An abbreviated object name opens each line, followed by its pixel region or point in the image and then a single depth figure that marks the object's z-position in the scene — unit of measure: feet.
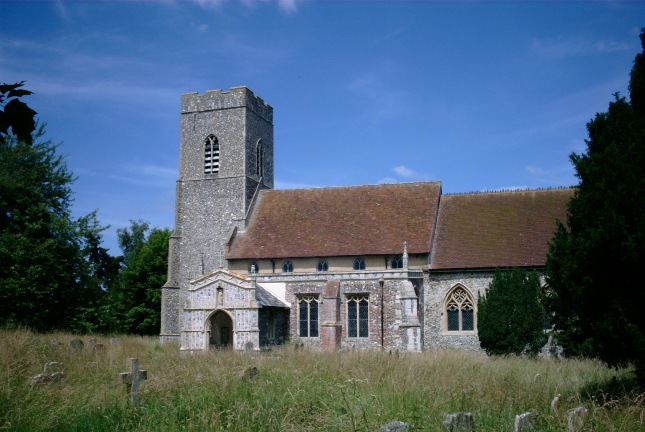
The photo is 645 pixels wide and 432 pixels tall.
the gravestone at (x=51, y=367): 40.37
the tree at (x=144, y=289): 154.20
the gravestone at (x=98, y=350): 50.91
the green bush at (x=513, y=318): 80.48
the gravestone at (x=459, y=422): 25.62
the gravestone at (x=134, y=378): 34.71
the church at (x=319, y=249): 90.22
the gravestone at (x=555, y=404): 30.35
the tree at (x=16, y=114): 17.43
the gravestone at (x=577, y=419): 26.91
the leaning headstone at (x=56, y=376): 37.29
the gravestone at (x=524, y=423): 26.48
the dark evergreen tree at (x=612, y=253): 34.81
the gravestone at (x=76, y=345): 52.63
